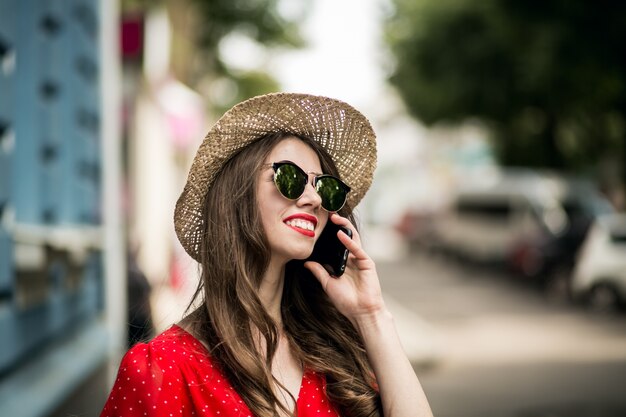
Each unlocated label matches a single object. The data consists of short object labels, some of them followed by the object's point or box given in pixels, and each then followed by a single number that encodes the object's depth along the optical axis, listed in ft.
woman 7.22
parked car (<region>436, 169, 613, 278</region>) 59.67
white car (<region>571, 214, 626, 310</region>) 46.39
